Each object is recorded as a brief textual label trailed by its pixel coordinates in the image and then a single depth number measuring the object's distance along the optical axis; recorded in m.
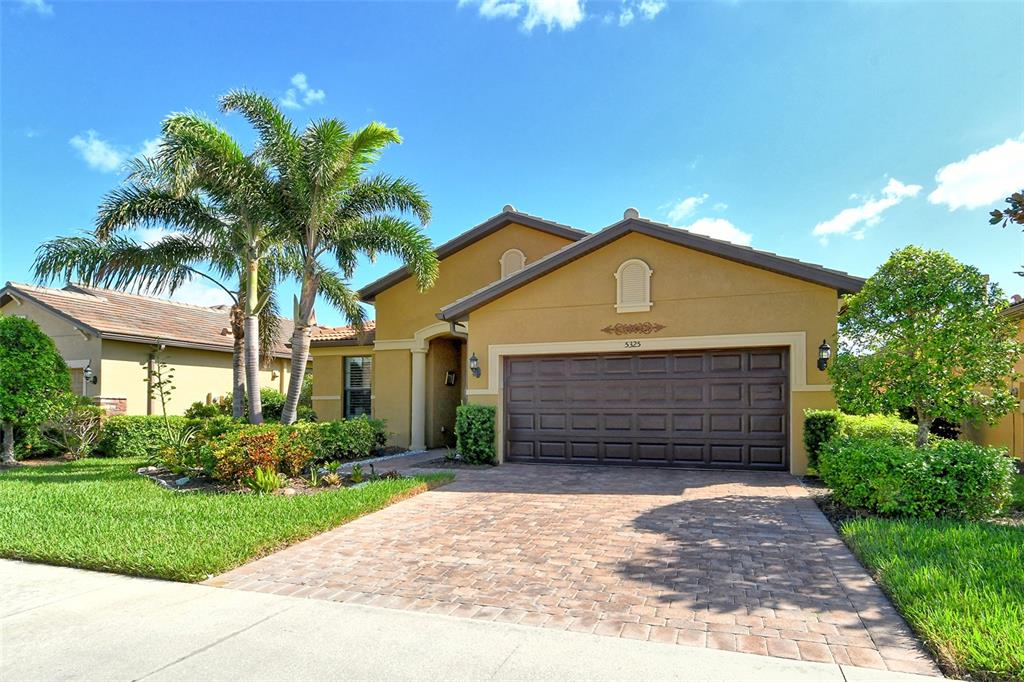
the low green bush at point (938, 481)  6.81
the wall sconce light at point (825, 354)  10.41
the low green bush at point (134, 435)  15.15
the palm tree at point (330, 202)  11.80
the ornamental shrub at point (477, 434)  12.66
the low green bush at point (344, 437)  12.12
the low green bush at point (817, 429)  10.07
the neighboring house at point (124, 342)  16.20
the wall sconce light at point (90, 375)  16.05
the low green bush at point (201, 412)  14.08
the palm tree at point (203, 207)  11.30
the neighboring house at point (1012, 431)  12.02
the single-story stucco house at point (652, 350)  10.93
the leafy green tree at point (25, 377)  13.54
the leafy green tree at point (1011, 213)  6.52
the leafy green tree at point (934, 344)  7.77
